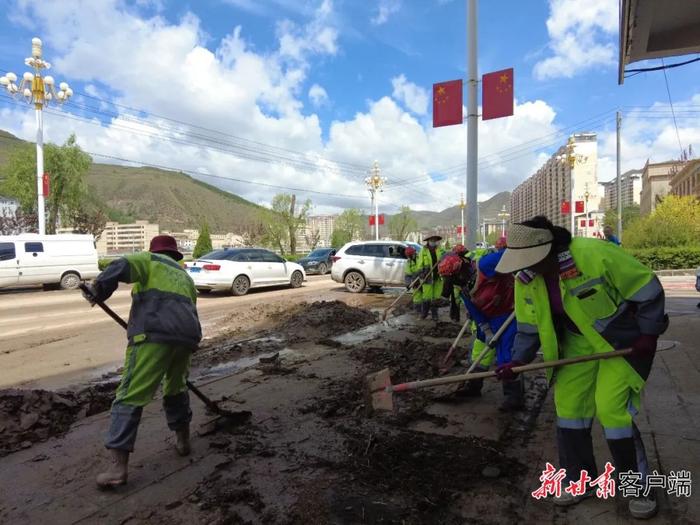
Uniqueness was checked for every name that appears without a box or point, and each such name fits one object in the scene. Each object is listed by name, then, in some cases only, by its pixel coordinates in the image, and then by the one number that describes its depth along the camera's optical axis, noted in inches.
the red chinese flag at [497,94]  390.3
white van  615.2
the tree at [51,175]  1259.8
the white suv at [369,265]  575.2
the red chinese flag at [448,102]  406.9
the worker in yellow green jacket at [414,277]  378.3
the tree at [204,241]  1380.2
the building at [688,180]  2883.9
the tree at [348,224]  2975.4
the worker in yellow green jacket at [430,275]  357.4
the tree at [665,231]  980.8
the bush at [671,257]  909.2
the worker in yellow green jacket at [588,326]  92.9
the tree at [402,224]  3068.4
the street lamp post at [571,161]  985.1
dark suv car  1024.9
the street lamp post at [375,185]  1517.0
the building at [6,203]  2197.6
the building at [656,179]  3723.2
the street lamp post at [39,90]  805.2
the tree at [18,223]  1240.2
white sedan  547.5
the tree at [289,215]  2021.4
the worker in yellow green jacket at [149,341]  114.5
